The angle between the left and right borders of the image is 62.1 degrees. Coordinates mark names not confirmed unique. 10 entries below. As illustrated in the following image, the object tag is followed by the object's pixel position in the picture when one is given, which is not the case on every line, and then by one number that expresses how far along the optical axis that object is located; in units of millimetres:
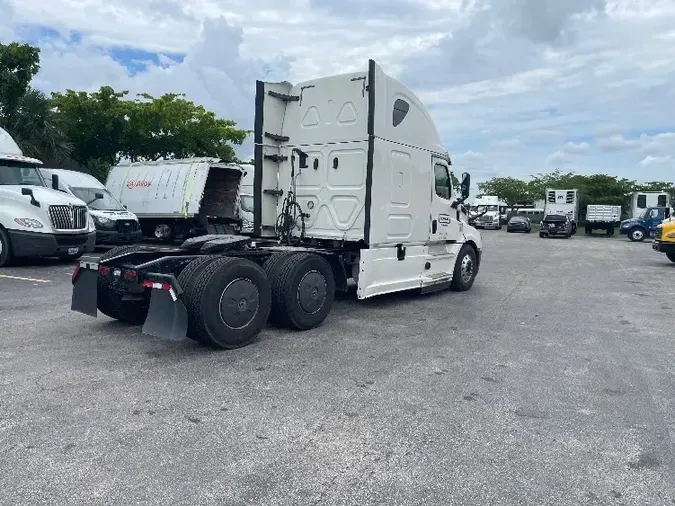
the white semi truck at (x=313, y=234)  5832
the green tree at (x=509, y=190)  61469
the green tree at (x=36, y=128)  19969
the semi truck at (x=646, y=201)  35094
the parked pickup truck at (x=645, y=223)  31328
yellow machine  16062
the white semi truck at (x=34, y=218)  11578
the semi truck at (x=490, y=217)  41312
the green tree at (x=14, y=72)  19125
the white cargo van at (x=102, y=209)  14688
